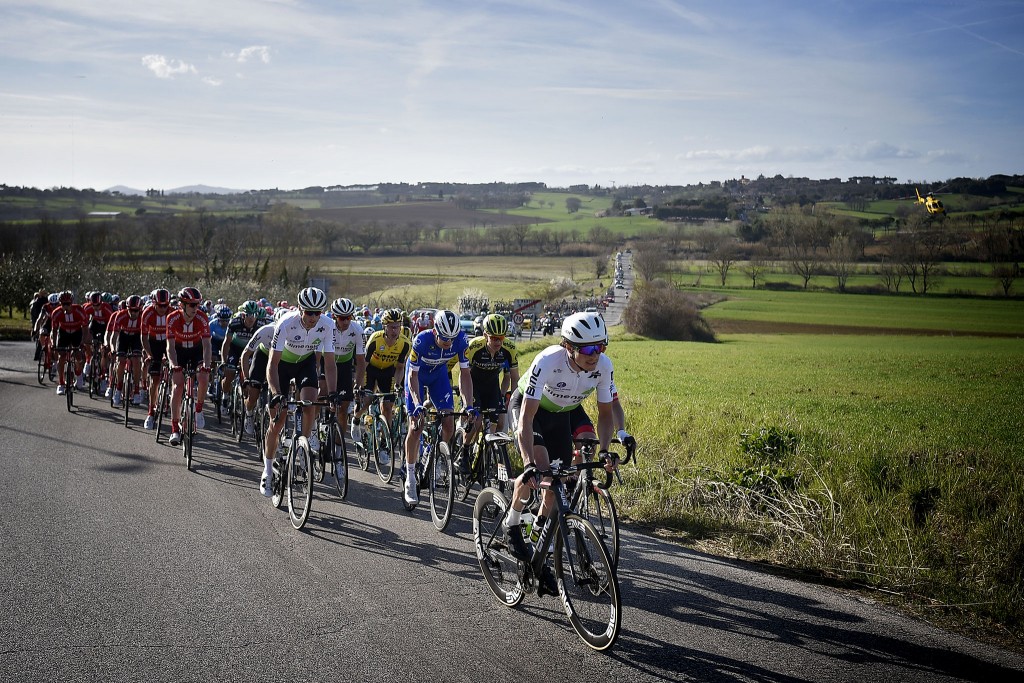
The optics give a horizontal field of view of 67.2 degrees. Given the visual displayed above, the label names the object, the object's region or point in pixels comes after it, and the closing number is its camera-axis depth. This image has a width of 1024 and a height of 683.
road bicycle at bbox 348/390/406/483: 10.61
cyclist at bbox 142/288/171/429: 12.96
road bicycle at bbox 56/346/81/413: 15.78
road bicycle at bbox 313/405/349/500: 8.52
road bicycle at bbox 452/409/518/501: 8.84
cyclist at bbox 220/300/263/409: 14.27
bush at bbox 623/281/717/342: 59.72
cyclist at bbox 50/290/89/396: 17.78
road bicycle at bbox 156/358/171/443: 12.98
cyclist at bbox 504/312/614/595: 5.77
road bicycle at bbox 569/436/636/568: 6.52
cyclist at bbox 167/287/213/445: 11.62
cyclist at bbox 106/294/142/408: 15.23
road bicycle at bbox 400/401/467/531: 8.27
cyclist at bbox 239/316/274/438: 11.49
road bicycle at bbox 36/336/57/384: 20.36
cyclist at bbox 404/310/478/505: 8.91
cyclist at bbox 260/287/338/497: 8.64
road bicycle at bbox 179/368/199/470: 11.12
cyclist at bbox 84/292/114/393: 17.78
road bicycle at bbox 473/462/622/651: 5.08
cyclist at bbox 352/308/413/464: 11.70
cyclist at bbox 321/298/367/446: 9.81
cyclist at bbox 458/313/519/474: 9.48
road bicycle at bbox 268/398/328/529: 8.06
